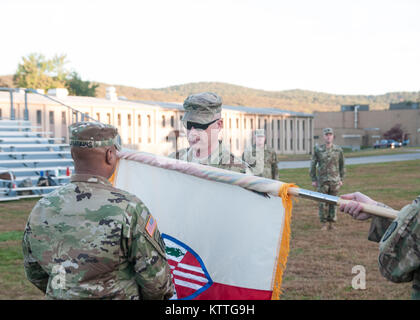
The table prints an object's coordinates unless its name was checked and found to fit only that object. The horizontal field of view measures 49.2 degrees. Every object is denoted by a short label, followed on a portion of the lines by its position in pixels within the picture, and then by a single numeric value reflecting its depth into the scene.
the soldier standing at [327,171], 10.09
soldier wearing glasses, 3.36
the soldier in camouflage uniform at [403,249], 1.89
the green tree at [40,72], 66.14
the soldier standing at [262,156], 10.21
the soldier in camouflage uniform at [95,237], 2.16
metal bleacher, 15.40
